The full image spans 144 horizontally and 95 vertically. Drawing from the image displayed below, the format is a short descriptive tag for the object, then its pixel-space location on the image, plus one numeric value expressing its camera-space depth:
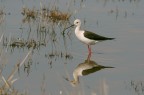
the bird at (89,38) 13.10
